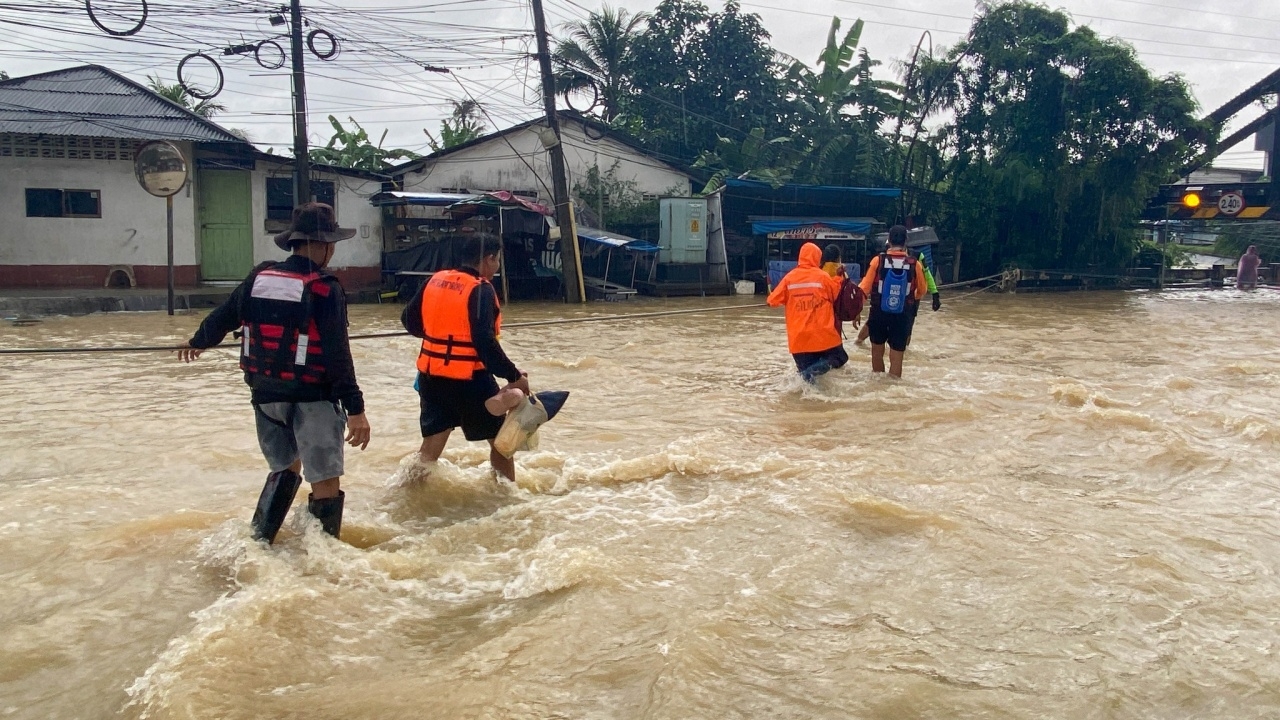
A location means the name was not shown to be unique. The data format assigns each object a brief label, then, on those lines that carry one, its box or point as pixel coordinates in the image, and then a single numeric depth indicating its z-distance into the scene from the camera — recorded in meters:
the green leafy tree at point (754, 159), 25.44
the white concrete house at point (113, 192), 18.25
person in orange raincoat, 7.96
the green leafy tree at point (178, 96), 25.61
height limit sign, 22.73
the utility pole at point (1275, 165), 22.50
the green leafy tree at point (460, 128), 24.55
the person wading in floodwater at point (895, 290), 8.54
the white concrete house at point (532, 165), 22.72
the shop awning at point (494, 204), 19.23
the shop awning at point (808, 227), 23.89
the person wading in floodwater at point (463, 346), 4.68
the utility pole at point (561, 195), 18.94
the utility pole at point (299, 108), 18.20
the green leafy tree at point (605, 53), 28.03
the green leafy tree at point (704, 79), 27.73
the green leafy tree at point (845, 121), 26.48
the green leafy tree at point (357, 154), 23.98
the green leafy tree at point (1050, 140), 24.08
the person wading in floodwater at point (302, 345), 3.84
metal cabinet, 22.88
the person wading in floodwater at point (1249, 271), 24.64
